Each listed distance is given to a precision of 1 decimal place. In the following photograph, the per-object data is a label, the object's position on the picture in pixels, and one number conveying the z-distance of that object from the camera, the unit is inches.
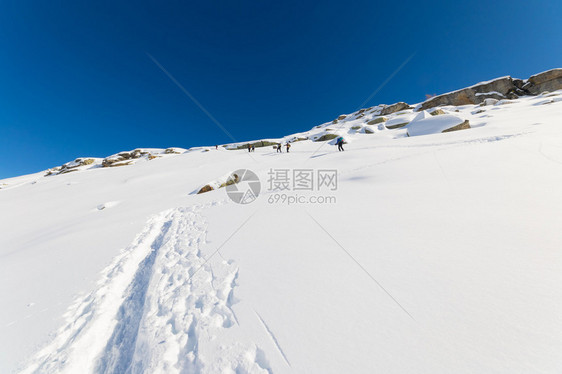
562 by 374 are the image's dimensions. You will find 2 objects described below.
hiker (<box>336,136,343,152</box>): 657.8
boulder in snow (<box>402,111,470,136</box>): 669.3
